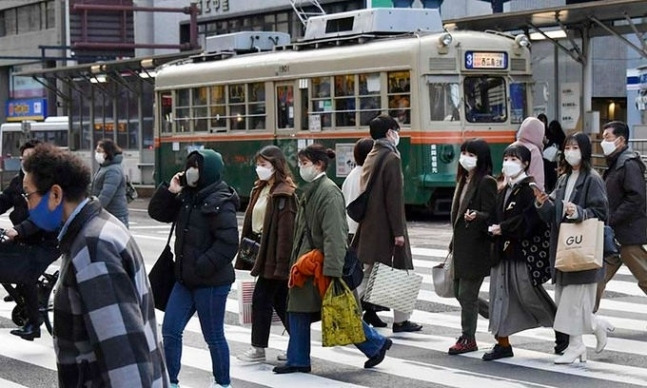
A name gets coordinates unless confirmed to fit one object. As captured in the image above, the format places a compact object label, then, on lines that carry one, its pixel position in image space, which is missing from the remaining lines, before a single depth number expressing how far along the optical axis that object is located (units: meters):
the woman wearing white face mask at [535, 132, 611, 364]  10.13
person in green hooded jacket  8.81
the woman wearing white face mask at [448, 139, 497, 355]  10.58
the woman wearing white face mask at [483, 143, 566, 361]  10.30
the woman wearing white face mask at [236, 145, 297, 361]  10.09
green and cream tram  23.67
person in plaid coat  4.65
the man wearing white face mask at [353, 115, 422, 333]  11.38
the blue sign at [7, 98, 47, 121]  60.75
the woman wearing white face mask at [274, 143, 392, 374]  9.58
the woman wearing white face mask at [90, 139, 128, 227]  14.64
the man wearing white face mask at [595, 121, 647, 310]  11.45
